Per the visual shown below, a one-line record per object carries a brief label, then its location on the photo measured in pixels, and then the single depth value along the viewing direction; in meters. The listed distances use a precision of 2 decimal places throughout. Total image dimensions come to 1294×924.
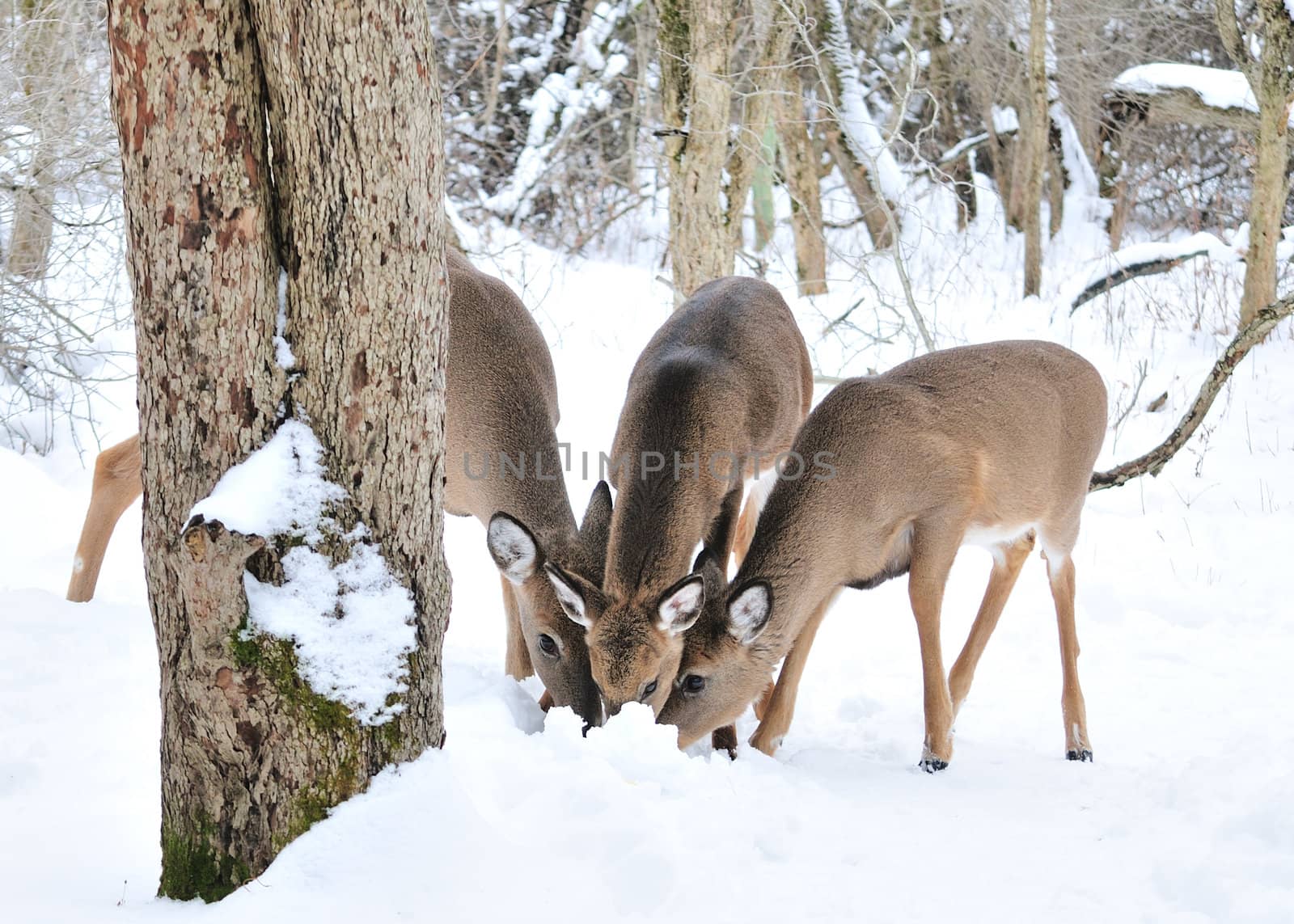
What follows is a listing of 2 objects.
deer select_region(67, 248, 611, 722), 5.13
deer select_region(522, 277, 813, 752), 4.71
